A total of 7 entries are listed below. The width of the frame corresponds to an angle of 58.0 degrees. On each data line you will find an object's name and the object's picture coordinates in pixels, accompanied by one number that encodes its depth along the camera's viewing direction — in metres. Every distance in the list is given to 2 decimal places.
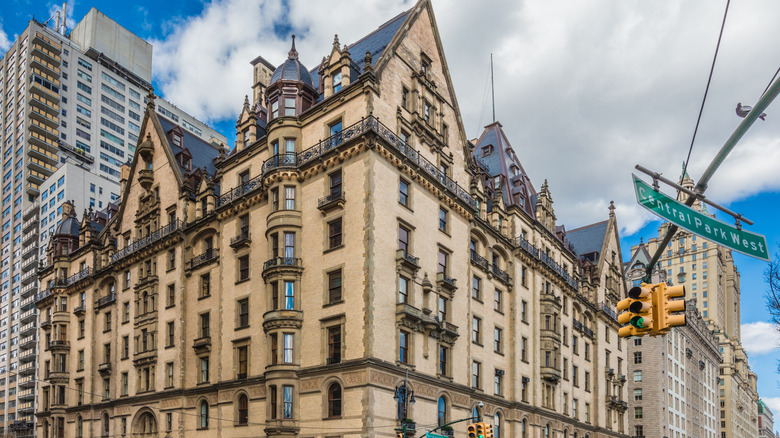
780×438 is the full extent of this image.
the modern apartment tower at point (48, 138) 110.56
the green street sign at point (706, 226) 12.35
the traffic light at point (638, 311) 13.43
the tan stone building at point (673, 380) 96.06
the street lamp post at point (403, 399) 42.38
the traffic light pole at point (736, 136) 10.66
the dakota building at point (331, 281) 43.78
